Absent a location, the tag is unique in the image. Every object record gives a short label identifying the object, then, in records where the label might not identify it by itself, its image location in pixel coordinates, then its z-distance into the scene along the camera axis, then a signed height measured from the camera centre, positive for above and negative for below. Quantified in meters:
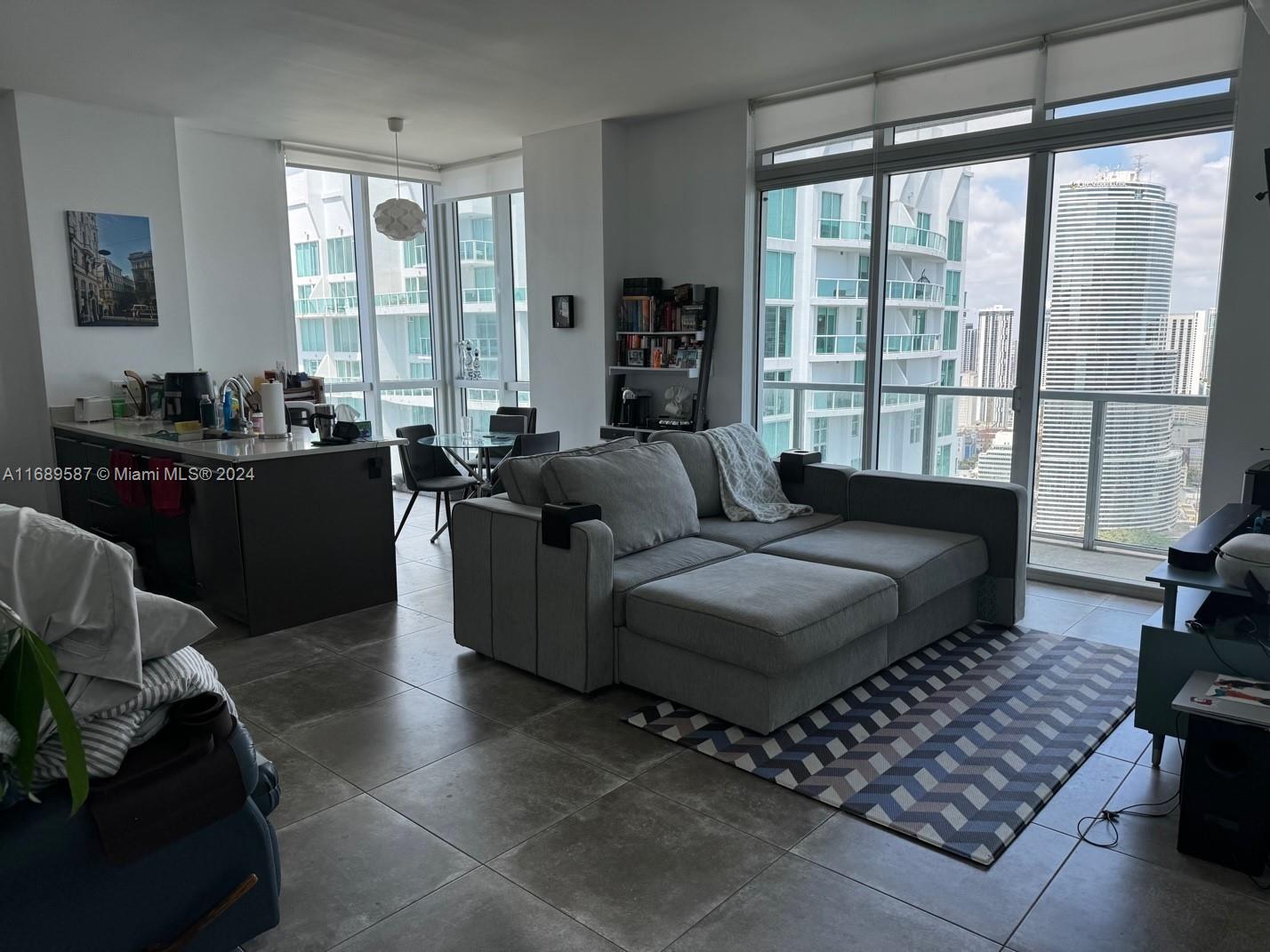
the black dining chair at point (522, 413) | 6.17 -0.56
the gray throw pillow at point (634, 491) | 3.62 -0.65
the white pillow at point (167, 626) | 1.81 -0.60
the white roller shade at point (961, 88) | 4.70 +1.40
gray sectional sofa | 3.07 -0.93
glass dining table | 5.41 -0.66
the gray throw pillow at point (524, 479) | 3.70 -0.60
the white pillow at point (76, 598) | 1.65 -0.49
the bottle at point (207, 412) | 4.89 -0.41
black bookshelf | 6.04 -0.07
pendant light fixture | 6.03 +0.83
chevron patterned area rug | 2.57 -1.38
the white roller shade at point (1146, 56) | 4.09 +1.38
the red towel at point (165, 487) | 4.31 -0.73
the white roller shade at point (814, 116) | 5.34 +1.39
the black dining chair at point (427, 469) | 5.75 -0.90
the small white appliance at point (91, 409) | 5.49 -0.44
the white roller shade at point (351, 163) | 6.94 +1.47
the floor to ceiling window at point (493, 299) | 7.72 +0.36
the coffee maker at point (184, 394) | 5.18 -0.32
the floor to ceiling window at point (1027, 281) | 4.41 +0.31
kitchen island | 4.07 -0.91
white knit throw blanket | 4.38 -0.73
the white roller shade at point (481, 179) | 7.41 +1.39
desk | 2.58 -0.97
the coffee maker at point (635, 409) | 6.41 -0.52
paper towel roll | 4.63 -0.36
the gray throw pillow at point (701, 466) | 4.37 -0.65
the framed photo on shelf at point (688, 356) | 6.05 -0.13
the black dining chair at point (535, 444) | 5.27 -0.65
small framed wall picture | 6.57 +0.20
